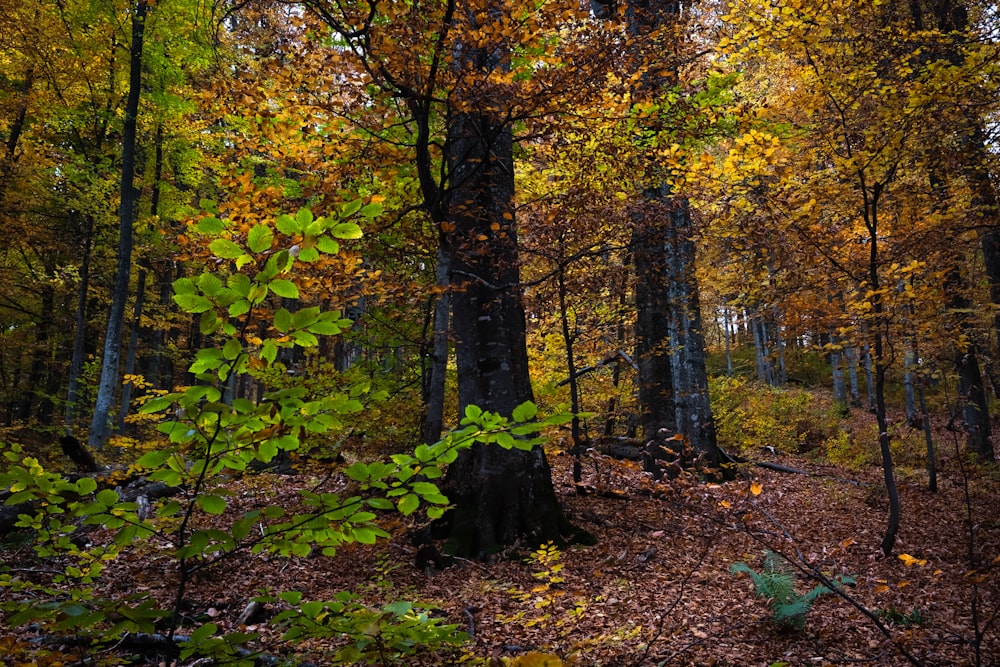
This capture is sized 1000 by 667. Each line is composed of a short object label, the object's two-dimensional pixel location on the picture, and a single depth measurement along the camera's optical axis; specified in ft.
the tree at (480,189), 15.02
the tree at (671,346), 31.86
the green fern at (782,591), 13.33
